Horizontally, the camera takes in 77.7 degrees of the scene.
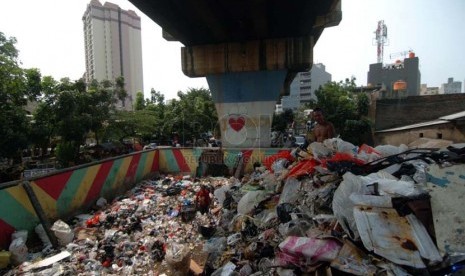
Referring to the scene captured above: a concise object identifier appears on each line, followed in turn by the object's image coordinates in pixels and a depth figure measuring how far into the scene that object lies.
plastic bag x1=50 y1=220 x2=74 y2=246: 4.53
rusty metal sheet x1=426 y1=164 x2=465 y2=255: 2.47
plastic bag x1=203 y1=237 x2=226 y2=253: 3.87
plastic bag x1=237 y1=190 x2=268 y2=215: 4.51
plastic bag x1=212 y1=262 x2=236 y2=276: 3.16
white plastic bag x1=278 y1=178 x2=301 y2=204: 4.11
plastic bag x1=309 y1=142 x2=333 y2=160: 4.81
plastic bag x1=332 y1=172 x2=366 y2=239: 2.82
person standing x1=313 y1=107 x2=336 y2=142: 6.19
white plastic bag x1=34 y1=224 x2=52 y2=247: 4.52
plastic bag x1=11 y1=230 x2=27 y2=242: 4.22
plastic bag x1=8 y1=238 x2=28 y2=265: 3.93
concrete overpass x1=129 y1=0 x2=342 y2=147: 6.75
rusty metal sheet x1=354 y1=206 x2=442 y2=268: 2.42
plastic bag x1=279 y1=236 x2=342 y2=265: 2.61
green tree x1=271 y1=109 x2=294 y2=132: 28.23
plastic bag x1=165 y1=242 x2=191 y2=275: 3.47
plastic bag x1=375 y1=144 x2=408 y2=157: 4.81
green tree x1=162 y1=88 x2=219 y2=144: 22.75
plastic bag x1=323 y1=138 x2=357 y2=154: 4.95
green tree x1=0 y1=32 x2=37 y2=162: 10.61
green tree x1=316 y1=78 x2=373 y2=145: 20.53
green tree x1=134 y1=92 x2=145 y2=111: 29.56
